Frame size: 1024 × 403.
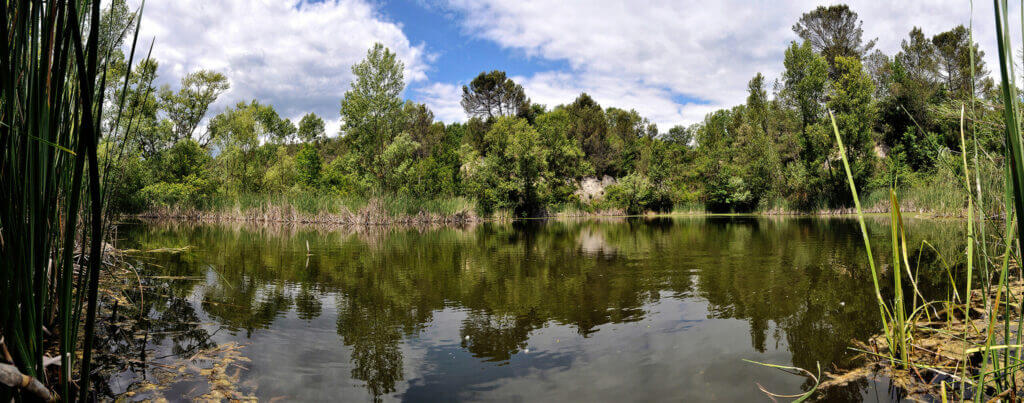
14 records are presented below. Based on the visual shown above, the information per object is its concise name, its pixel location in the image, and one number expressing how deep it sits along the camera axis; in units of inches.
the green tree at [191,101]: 1164.5
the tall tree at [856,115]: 1209.4
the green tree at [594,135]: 1795.0
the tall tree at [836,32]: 1593.3
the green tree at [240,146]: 1197.1
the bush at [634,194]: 1525.6
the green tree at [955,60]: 1343.5
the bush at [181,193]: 1104.8
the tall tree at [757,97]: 1582.2
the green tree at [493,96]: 2001.7
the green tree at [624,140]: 1796.3
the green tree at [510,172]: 1304.1
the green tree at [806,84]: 1258.0
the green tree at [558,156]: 1407.5
